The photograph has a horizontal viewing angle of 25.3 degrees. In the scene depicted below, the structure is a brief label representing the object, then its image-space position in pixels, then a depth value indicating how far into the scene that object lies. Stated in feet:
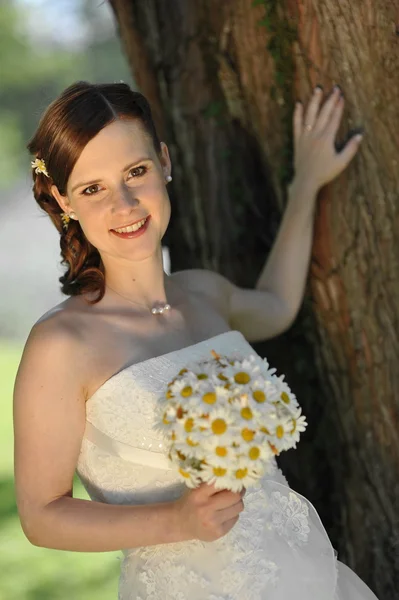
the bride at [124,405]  8.13
